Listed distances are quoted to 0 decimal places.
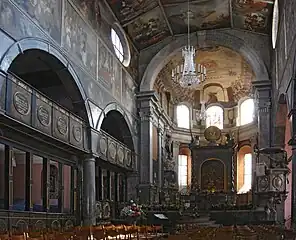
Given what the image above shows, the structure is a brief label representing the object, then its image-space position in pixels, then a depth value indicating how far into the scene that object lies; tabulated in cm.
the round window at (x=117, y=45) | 2216
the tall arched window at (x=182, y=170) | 3366
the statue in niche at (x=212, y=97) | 3500
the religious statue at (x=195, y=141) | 3152
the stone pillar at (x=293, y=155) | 1346
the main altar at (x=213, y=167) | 3081
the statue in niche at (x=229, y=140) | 3099
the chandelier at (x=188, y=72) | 1994
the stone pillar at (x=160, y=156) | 2735
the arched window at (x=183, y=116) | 3422
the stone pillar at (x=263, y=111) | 2327
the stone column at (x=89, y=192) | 1755
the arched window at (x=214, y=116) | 3481
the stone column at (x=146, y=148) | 2433
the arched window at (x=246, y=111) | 3284
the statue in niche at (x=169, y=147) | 3055
